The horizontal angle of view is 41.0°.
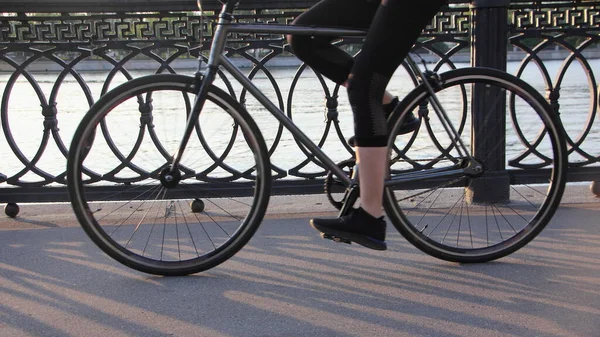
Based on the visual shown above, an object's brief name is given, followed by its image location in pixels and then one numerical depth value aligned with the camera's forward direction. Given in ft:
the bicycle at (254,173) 12.16
